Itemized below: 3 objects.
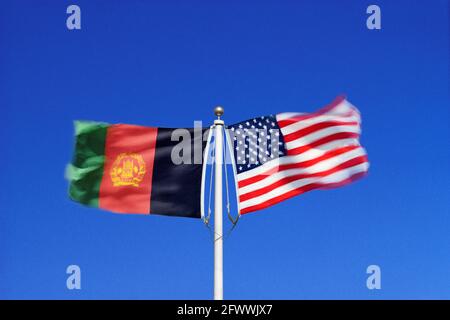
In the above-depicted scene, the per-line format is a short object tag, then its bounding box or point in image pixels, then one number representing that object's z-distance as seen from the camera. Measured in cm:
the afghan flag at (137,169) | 2136
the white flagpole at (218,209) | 2012
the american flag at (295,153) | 2125
